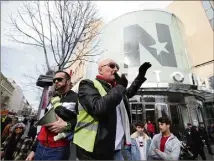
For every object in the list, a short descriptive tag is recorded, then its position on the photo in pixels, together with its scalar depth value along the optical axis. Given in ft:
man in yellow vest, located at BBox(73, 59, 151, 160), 4.64
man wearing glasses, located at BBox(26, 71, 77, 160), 6.59
